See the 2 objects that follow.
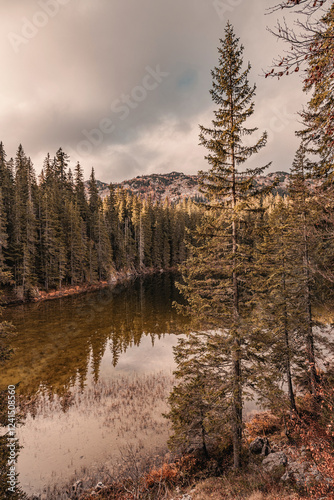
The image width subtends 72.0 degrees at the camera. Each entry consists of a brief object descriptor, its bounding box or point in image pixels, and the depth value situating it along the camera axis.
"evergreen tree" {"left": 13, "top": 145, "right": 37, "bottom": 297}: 37.09
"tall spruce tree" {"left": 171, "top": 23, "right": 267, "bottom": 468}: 8.62
